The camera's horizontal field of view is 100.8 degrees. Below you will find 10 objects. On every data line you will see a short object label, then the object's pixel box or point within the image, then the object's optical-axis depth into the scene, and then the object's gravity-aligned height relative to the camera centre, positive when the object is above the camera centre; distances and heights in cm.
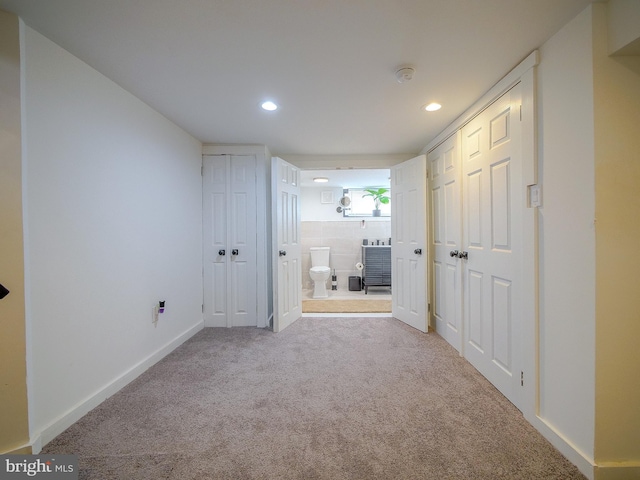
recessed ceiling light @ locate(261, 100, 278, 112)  209 +107
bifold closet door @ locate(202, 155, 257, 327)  312 +13
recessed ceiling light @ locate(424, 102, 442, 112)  213 +106
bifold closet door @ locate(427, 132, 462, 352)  239 -3
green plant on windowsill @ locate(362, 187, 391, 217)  551 +87
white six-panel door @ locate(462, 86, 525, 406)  164 -4
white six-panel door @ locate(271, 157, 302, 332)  296 -9
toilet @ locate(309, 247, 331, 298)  466 -75
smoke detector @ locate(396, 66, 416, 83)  164 +103
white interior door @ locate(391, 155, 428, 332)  296 -6
